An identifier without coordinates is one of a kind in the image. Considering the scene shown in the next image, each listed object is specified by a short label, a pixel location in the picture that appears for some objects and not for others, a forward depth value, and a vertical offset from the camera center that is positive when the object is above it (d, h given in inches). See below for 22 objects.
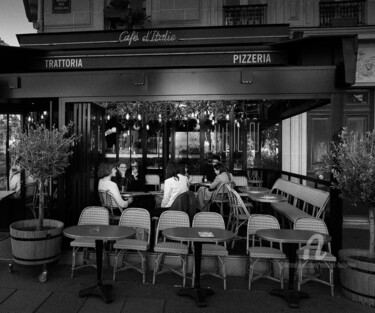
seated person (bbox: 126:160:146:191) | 353.1 -25.6
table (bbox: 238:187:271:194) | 336.5 -32.6
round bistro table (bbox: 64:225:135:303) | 181.2 -40.5
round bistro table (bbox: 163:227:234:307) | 178.2 -41.3
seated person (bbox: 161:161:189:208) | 260.1 -20.3
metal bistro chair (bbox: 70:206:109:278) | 232.8 -39.7
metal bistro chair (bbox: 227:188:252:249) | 270.3 -42.1
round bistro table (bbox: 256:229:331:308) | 177.5 -42.7
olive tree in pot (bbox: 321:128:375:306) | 178.4 -19.8
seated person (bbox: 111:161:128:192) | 323.9 -20.3
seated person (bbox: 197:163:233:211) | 324.5 -30.0
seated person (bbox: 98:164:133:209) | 265.7 -24.1
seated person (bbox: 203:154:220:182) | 443.5 -20.1
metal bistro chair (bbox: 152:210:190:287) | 211.5 -42.5
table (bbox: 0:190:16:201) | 269.5 -29.6
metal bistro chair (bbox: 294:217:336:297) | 193.3 -53.6
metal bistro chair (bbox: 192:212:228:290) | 206.5 -41.8
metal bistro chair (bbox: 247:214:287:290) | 195.5 -52.4
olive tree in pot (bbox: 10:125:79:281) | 203.8 -20.0
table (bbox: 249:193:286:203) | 286.4 -33.8
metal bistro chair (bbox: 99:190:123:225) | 265.8 -35.4
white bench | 266.1 -35.5
